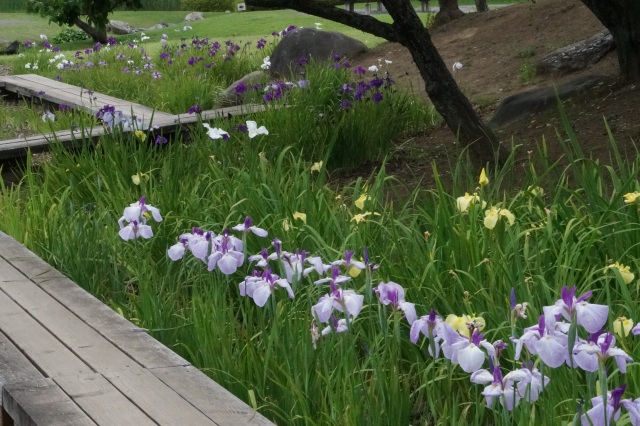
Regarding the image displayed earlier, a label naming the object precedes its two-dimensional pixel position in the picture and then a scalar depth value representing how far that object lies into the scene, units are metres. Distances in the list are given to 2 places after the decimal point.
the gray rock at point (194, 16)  28.53
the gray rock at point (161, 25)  25.47
